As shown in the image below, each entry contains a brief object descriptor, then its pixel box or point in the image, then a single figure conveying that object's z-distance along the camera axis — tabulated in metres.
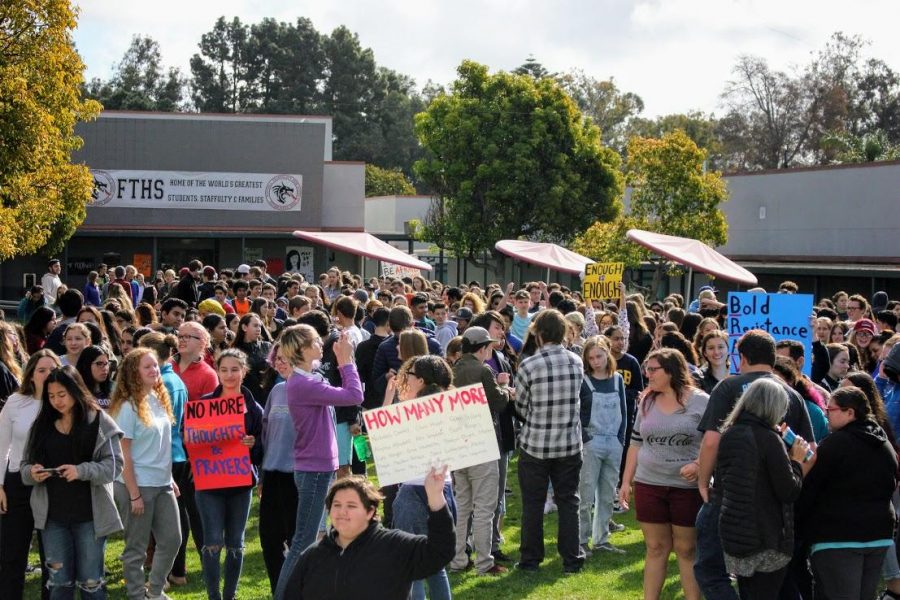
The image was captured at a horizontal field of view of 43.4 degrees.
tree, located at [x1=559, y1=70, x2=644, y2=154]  80.50
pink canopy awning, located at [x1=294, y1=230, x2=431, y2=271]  21.74
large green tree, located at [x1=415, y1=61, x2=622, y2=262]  39.88
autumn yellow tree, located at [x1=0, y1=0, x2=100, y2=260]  20.53
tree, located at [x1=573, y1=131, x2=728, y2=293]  35.16
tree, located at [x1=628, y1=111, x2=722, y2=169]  78.81
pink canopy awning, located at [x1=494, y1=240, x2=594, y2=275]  21.88
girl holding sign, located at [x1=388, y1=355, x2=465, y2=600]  7.00
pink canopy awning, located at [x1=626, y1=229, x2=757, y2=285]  17.02
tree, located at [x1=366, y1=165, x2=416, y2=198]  75.19
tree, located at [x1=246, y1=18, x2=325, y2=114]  85.19
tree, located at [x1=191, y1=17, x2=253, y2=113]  85.94
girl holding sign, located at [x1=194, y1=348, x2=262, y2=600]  7.68
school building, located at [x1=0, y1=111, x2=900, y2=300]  38.66
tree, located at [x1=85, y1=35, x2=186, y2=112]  81.44
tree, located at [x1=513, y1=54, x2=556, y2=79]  75.73
